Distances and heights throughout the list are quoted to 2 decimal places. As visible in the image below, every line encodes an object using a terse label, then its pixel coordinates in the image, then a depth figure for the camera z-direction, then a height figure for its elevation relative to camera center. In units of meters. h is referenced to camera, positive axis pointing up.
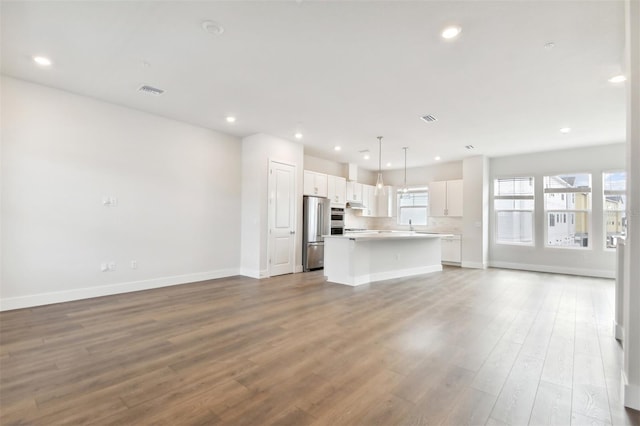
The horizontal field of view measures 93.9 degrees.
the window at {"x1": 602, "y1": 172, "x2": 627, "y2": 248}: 6.51 +0.47
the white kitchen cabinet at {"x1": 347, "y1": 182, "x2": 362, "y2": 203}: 8.79 +0.79
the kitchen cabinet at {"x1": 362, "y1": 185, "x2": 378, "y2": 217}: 9.44 +0.57
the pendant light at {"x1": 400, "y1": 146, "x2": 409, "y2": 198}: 9.47 +0.99
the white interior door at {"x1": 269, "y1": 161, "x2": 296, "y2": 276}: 6.44 -0.01
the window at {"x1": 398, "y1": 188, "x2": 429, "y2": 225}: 9.38 +0.43
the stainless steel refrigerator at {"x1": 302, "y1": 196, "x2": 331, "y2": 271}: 7.13 -0.33
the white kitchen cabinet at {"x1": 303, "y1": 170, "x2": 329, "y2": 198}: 7.34 +0.85
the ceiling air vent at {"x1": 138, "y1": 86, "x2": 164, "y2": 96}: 4.14 +1.75
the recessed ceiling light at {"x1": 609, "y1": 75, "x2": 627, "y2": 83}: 3.53 +1.73
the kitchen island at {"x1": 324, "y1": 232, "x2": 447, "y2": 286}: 5.62 -0.79
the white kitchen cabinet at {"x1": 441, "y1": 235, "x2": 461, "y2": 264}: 8.21 -0.81
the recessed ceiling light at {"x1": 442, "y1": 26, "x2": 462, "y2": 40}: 2.69 +1.73
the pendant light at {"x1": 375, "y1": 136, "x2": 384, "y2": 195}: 6.34 +0.69
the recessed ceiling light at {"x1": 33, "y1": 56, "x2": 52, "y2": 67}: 3.39 +1.75
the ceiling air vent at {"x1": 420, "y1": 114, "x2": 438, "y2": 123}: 5.00 +1.73
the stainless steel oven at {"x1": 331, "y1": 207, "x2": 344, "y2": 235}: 7.98 -0.09
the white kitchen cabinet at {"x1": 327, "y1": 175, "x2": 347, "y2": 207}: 8.06 +0.77
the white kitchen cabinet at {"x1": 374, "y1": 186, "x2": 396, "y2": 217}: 9.88 +0.49
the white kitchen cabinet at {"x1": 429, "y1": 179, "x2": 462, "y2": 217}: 8.30 +0.63
